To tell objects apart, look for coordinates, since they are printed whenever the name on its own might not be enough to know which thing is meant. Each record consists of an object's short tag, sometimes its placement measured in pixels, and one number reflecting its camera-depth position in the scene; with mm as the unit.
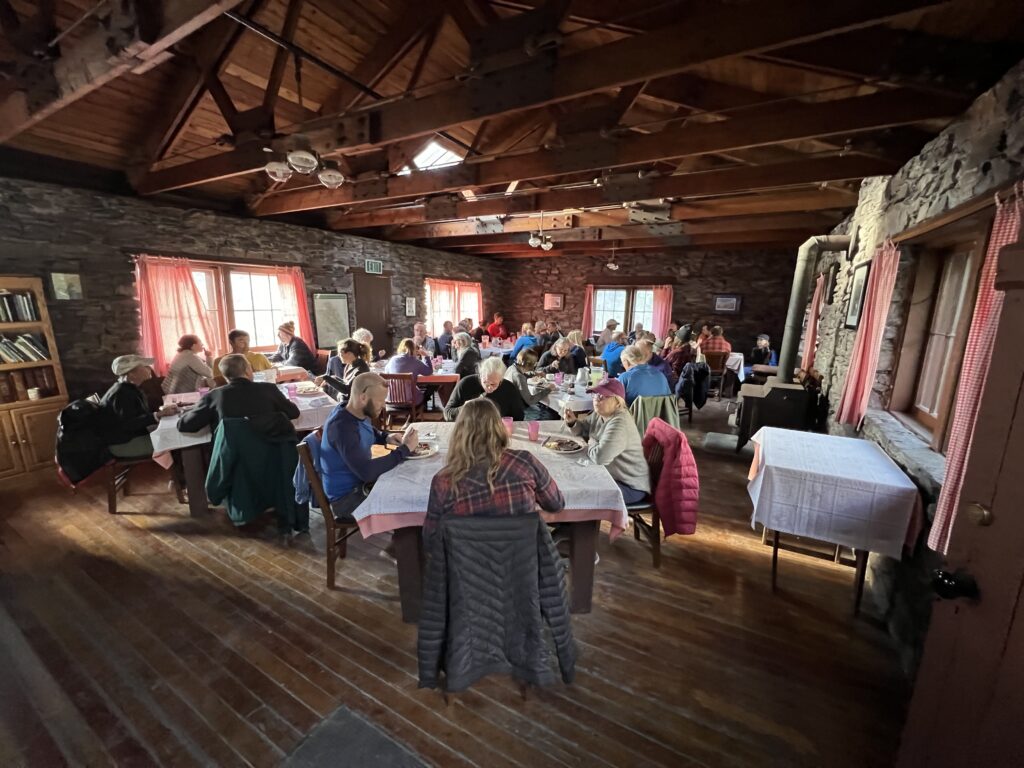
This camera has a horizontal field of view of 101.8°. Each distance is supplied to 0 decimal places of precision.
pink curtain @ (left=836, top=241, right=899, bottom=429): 2760
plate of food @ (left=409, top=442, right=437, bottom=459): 2260
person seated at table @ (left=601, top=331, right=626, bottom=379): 5102
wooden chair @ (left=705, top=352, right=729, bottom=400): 6977
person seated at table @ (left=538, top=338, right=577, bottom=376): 5082
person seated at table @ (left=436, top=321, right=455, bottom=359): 7047
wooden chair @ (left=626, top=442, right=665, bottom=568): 2418
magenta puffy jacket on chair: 2348
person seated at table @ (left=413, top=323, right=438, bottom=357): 6436
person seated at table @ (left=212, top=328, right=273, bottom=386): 4172
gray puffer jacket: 1438
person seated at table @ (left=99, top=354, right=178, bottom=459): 3008
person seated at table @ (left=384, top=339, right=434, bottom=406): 4637
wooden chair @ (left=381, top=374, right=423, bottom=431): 4473
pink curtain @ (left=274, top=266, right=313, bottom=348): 6066
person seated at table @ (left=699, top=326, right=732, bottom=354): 7039
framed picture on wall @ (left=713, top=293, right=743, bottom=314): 8766
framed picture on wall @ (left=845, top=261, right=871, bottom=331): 3334
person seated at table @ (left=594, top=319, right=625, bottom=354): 7280
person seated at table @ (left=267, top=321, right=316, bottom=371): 5086
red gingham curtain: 1489
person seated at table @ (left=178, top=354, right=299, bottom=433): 2641
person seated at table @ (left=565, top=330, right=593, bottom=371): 5254
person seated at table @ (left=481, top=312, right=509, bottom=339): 9547
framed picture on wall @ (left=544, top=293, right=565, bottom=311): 10641
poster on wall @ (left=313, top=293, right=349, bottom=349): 6645
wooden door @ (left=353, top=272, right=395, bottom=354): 7344
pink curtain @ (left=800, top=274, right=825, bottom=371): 5449
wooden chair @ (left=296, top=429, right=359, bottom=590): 2191
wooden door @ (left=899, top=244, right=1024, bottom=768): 924
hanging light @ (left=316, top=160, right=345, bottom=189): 2904
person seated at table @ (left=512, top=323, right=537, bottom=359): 6603
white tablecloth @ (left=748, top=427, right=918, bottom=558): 1980
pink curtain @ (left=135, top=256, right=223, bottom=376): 4590
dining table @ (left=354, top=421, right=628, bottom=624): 1932
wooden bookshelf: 3557
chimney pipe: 4477
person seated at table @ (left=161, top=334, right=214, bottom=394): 3834
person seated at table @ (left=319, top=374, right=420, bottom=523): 2102
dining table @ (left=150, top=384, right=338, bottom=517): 2838
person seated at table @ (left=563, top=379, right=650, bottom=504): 2215
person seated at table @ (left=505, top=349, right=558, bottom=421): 3678
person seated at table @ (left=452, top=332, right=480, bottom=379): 4891
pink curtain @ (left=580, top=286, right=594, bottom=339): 10133
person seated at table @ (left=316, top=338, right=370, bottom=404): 3957
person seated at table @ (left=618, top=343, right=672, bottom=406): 3473
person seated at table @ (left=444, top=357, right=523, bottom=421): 3004
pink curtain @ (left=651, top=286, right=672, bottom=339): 9297
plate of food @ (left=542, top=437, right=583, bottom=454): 2369
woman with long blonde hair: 1478
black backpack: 2869
